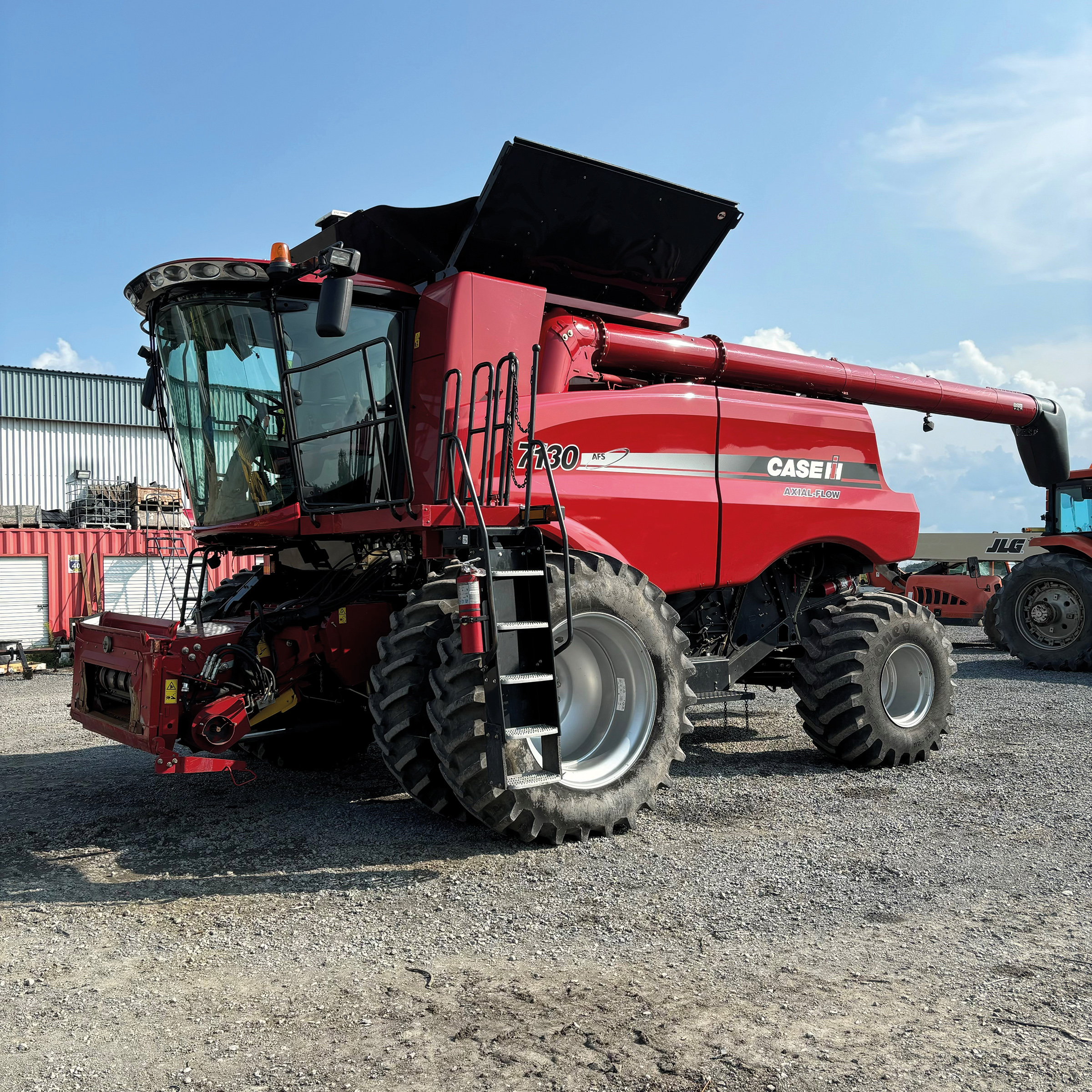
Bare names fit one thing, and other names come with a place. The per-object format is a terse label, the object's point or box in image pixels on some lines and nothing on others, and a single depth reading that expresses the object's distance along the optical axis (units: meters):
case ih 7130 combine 4.91
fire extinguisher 4.52
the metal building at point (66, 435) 27.88
